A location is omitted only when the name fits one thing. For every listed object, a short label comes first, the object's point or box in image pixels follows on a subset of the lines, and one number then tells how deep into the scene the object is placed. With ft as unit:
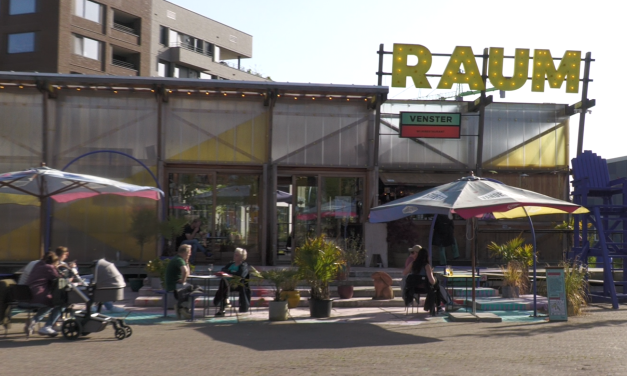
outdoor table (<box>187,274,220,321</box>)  42.04
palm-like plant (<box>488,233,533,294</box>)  53.19
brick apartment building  134.21
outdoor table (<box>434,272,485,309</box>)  47.96
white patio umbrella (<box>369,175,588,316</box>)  39.32
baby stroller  34.60
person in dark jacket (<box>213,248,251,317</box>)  43.93
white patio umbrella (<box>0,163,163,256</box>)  42.55
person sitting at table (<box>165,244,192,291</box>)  42.04
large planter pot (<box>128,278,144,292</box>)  54.51
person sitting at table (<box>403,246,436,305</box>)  44.42
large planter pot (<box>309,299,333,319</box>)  42.83
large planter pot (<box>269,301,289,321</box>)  41.70
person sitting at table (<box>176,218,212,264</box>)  59.77
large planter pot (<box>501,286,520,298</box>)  52.01
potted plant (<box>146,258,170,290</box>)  48.06
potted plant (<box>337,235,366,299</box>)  49.96
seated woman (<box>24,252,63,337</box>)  35.29
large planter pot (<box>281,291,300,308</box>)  43.68
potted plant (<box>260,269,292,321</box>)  41.73
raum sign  64.34
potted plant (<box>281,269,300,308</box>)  43.45
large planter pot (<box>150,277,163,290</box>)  51.94
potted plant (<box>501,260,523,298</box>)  52.06
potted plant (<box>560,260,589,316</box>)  44.19
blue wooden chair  52.54
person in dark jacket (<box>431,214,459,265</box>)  58.65
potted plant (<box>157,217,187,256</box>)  56.49
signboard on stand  41.81
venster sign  65.51
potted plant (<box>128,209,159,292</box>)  58.90
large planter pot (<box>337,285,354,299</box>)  49.88
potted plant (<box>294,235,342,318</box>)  42.65
